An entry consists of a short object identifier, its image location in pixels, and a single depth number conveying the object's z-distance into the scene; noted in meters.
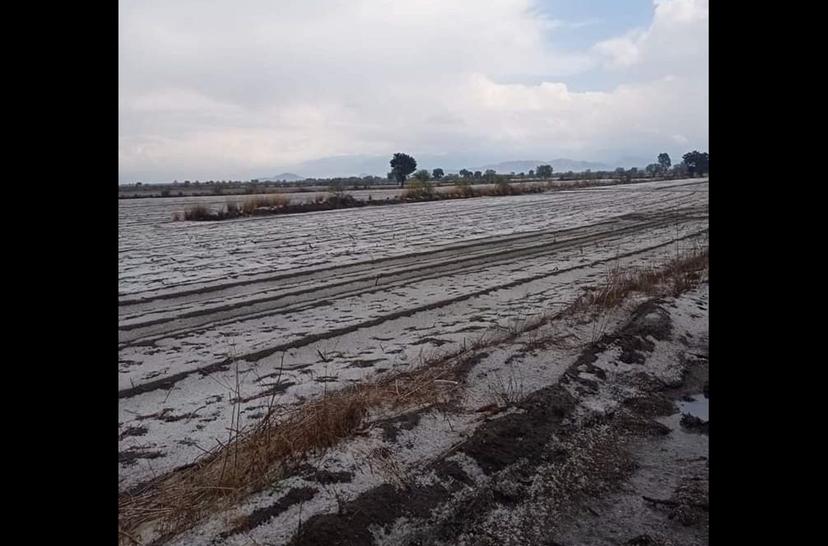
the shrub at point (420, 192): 29.55
